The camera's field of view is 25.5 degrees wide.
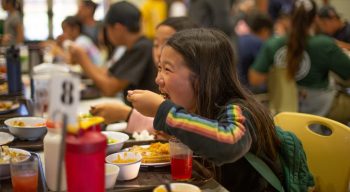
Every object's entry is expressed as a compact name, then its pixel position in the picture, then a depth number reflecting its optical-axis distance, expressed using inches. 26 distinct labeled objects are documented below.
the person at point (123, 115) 90.3
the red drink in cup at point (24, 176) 69.7
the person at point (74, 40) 131.9
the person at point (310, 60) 140.2
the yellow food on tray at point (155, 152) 77.1
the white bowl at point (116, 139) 80.5
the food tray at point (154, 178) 71.0
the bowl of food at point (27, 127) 86.0
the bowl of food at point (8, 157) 73.0
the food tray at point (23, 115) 84.6
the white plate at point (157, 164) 76.1
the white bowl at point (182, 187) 66.9
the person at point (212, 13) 184.6
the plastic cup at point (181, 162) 73.2
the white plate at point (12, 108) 100.0
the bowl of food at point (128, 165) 72.1
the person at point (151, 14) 252.8
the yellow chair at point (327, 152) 85.4
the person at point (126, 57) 131.3
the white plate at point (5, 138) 84.0
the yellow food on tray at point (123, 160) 74.2
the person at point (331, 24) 149.0
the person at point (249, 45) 183.5
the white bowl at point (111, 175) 69.4
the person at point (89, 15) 108.3
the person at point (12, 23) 114.7
